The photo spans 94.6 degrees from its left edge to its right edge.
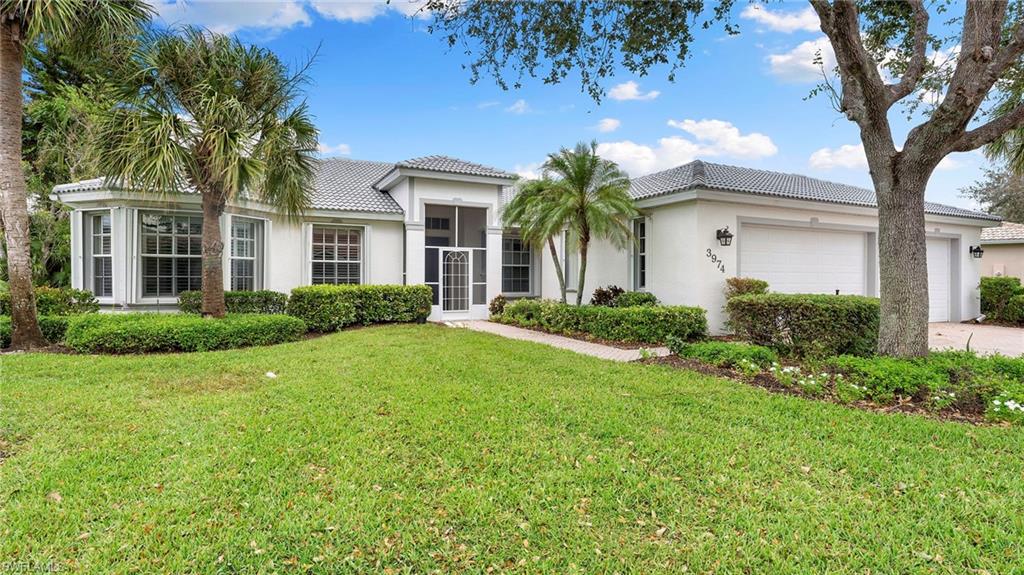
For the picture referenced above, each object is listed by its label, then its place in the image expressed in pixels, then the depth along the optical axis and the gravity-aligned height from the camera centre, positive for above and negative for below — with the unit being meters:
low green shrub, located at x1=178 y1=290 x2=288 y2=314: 11.78 -0.39
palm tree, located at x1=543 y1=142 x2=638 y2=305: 12.16 +2.44
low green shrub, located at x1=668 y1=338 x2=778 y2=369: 7.64 -1.12
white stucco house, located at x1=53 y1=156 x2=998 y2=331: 12.07 +1.35
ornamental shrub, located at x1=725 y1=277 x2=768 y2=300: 12.16 +0.00
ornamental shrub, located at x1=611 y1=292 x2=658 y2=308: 12.98 -0.35
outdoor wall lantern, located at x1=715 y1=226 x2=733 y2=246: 12.24 +1.32
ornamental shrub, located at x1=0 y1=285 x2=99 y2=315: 10.63 -0.35
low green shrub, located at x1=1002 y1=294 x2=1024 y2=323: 15.99 -0.79
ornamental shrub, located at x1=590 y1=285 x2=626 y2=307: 13.45 -0.23
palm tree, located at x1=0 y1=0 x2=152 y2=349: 8.10 +4.04
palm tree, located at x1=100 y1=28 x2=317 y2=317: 9.02 +3.24
